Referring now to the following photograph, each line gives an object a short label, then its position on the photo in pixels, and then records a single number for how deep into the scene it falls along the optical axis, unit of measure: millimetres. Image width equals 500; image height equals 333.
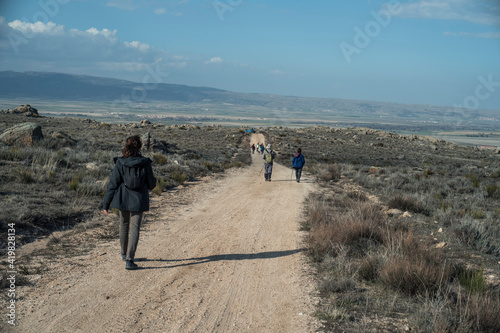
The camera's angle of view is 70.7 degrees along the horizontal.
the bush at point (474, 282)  4980
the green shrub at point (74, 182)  10641
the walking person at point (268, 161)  17125
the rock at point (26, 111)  61150
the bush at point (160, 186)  12467
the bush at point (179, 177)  15008
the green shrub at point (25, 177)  10508
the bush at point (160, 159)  18355
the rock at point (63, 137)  20641
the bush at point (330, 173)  19198
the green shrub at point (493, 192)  16248
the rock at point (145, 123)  70062
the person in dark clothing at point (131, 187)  5668
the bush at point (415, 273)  5062
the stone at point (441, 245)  7496
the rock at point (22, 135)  17781
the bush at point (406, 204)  11704
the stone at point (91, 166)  13582
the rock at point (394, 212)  10979
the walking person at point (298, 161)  17438
